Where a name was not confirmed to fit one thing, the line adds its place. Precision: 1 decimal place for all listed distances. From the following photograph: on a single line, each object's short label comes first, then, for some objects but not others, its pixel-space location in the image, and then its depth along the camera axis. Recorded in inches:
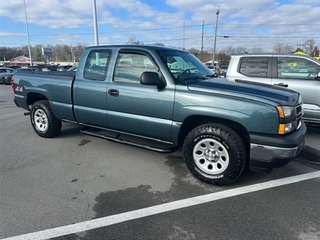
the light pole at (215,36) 1388.4
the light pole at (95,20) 601.3
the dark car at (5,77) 872.3
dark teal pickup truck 123.0
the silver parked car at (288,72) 219.0
